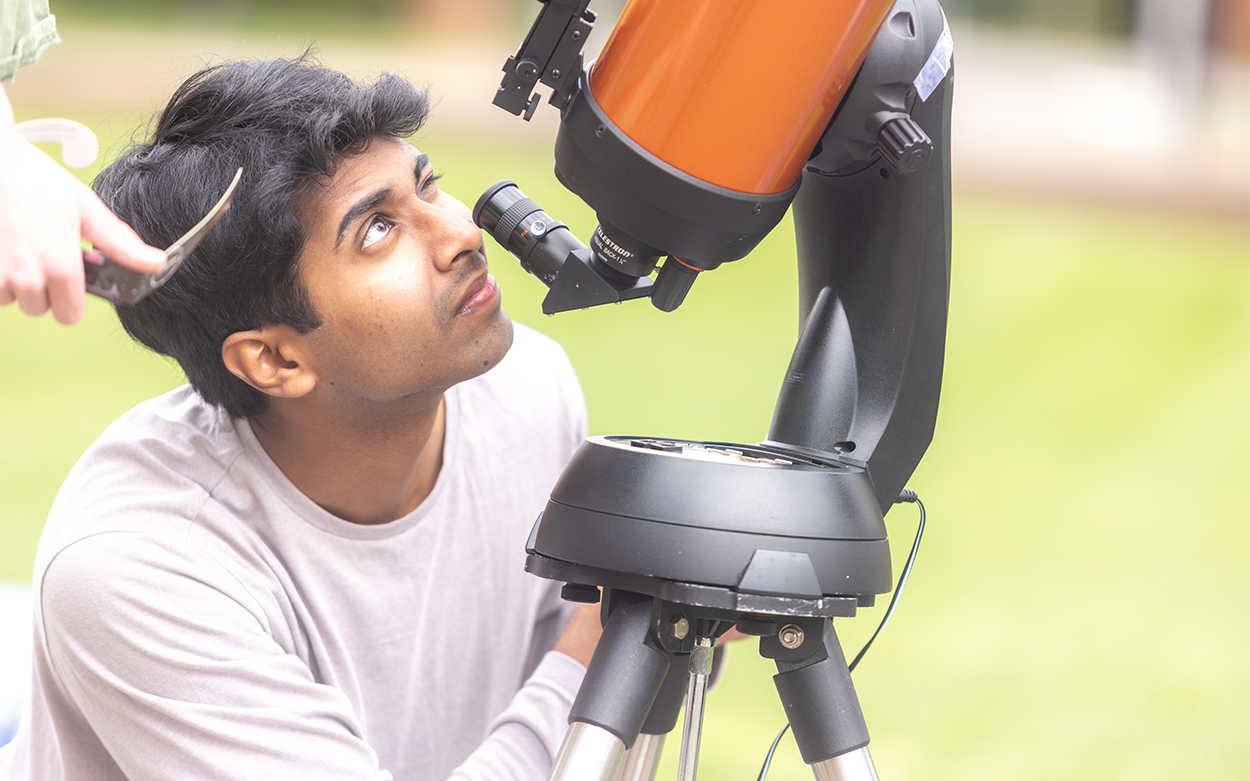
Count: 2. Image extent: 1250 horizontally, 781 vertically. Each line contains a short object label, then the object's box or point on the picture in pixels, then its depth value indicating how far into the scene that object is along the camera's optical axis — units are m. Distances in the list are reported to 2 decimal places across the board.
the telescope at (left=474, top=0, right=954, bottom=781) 3.35
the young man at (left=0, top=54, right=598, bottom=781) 3.60
